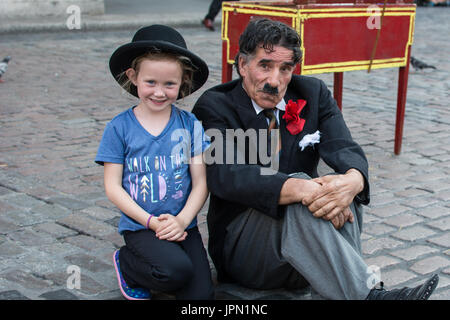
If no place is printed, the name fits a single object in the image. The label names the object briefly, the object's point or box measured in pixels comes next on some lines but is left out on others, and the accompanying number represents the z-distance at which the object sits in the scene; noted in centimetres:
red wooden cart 441
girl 283
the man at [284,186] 270
